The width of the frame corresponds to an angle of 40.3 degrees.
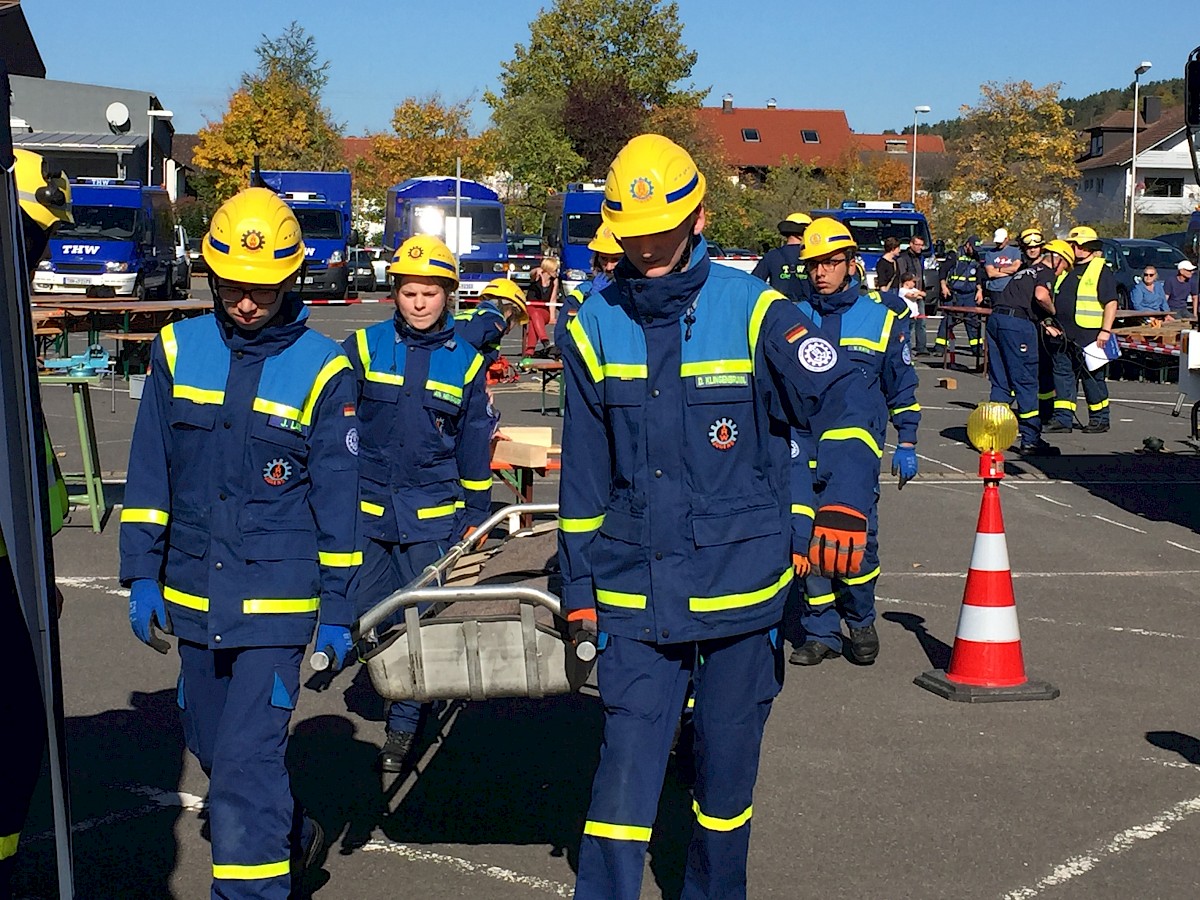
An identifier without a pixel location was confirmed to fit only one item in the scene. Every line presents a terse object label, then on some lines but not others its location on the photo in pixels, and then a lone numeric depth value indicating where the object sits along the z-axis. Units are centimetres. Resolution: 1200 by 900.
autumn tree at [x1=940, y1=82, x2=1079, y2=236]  6238
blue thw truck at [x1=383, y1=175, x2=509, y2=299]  4162
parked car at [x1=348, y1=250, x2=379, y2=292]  5122
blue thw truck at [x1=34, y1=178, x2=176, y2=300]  3425
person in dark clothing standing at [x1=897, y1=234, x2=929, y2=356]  2764
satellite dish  4031
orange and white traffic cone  752
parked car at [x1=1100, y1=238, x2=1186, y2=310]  3416
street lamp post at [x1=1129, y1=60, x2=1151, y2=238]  5378
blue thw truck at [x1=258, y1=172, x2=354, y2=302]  4384
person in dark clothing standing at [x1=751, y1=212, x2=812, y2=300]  1592
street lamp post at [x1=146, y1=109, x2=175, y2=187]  4552
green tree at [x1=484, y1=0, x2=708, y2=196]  7731
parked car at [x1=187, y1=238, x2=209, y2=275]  5762
